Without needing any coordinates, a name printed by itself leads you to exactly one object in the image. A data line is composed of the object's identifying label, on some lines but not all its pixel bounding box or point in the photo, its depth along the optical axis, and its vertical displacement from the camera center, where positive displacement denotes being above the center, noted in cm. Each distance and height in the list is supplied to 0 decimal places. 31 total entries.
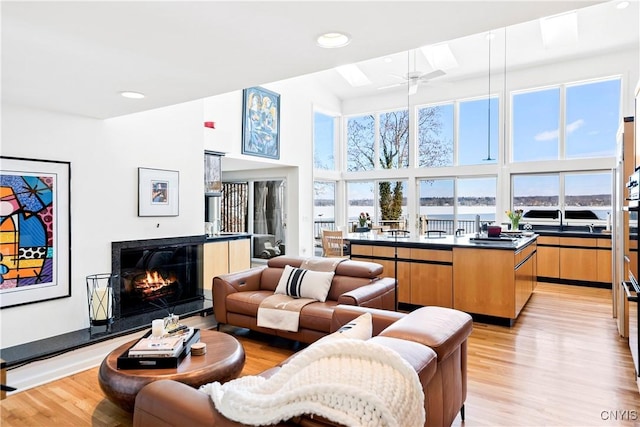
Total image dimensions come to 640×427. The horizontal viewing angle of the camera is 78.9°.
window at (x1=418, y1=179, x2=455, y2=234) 848 +17
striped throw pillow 389 -75
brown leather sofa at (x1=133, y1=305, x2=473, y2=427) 147 -74
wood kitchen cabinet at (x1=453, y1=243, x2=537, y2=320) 431 -82
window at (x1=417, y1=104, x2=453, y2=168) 848 +166
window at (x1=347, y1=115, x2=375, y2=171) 955 +169
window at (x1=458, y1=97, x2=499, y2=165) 787 +165
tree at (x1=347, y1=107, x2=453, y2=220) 864 +153
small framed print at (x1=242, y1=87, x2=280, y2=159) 705 +167
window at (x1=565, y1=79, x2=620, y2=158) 686 +166
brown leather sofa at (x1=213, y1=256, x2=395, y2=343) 352 -85
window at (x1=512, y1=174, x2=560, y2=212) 735 +36
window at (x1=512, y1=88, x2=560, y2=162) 735 +166
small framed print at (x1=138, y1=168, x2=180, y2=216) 420 +22
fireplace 402 -78
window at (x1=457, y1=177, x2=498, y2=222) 796 +26
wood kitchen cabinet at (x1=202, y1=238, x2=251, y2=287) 518 -65
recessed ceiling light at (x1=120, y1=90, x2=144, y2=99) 295 +90
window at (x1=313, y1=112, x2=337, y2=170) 917 +171
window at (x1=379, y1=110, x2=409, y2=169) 901 +168
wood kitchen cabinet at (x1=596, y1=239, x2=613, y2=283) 635 -83
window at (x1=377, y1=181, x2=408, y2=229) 906 +18
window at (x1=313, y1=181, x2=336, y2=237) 904 +13
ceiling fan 608 +214
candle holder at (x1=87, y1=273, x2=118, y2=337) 367 -87
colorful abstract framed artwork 321 -17
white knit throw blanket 121 -59
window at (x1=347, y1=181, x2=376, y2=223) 955 +29
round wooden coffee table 234 -101
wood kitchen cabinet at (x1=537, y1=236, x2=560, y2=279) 679 -81
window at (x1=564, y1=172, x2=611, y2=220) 693 +28
